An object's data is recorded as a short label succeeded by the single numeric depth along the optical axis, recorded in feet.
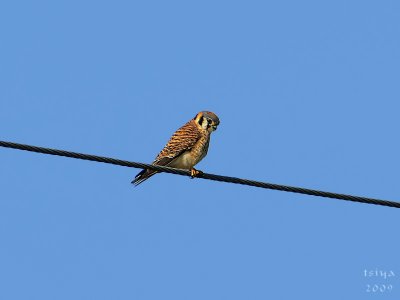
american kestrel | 79.97
